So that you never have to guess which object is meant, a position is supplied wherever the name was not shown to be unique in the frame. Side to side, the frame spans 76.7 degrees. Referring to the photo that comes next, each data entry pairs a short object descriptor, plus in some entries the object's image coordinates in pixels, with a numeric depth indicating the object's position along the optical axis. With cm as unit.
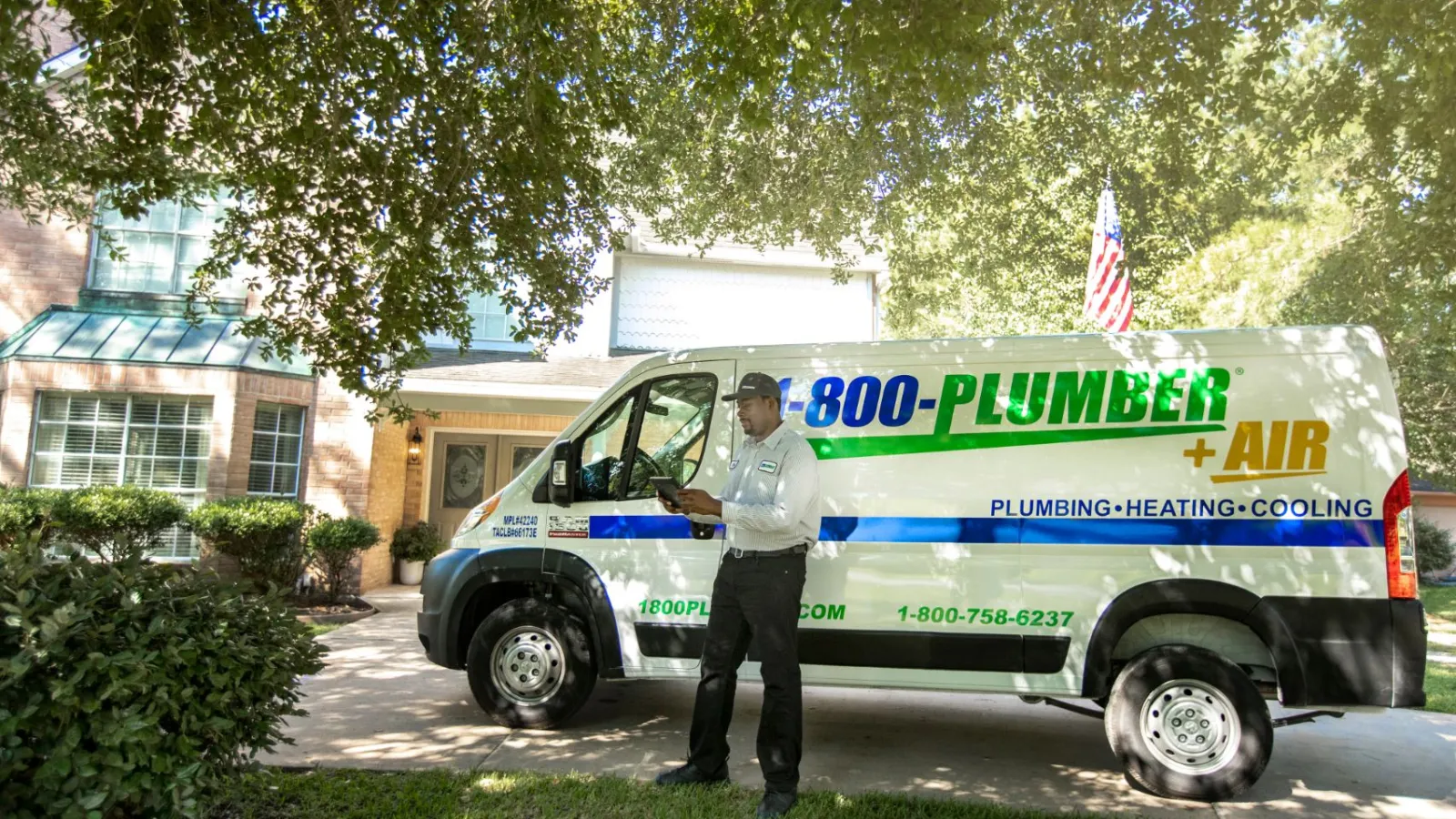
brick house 1183
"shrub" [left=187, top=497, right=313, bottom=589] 1091
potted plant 1423
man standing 439
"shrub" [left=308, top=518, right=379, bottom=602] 1149
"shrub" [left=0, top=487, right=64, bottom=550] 1020
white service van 477
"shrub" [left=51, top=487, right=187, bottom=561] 1031
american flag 1096
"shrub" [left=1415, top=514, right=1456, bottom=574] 2348
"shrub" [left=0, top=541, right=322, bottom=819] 289
